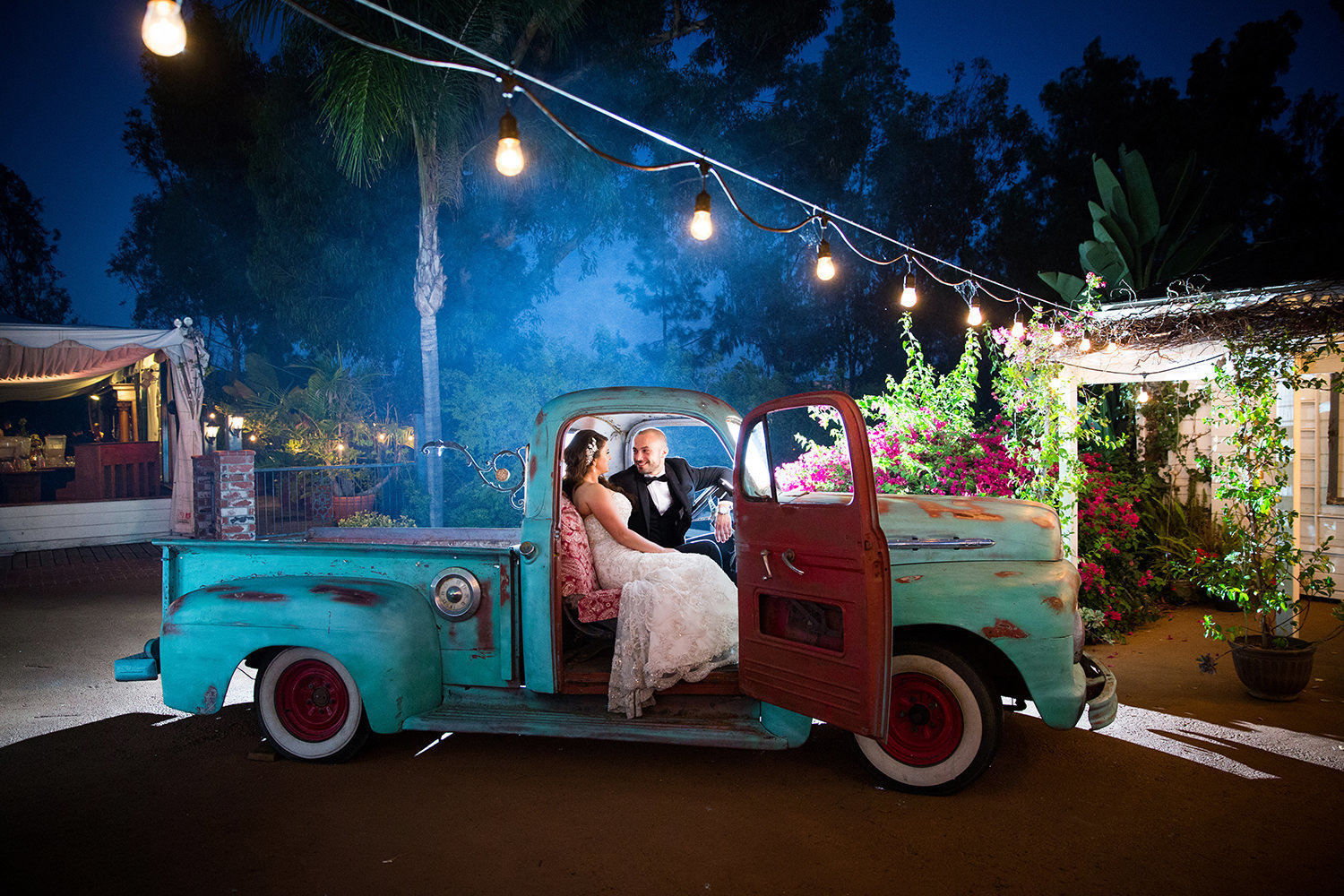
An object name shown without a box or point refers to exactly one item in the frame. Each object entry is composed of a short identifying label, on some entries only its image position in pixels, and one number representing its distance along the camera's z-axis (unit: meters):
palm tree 9.38
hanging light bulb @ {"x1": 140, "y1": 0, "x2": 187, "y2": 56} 3.18
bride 3.90
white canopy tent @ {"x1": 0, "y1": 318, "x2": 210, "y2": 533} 11.91
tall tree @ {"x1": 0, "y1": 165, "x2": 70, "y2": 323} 29.25
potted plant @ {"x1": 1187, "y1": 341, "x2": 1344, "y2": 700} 5.04
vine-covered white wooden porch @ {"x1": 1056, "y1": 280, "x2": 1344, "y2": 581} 5.03
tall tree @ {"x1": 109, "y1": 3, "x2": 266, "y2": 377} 19.77
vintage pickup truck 3.42
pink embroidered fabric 4.23
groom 4.74
